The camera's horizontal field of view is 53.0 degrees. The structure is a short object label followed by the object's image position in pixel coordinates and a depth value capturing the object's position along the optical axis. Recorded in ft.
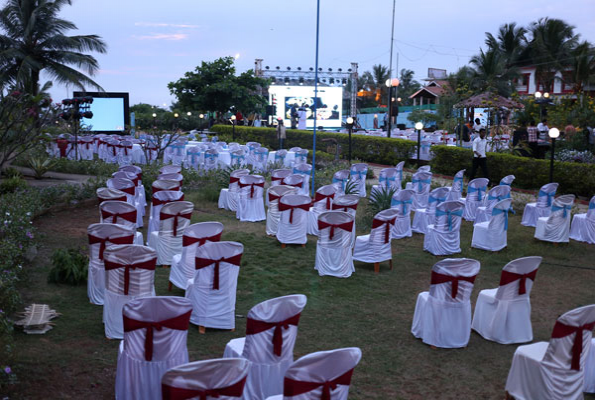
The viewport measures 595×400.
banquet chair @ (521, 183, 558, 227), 39.01
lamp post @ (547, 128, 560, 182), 39.99
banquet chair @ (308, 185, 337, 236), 36.40
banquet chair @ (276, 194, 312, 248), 33.50
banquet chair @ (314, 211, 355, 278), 28.55
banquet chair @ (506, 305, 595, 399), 15.58
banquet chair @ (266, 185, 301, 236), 35.76
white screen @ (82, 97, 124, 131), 86.74
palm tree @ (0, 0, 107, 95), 85.51
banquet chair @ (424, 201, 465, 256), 32.81
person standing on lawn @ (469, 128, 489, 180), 51.84
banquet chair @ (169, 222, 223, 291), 24.32
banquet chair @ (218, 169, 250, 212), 43.62
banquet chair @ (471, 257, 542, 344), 20.99
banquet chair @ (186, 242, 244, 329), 20.94
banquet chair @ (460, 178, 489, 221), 41.27
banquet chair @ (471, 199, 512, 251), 33.81
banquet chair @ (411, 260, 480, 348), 20.66
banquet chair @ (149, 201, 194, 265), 28.04
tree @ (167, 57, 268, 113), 119.03
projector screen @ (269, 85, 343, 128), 132.87
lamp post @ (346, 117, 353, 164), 65.00
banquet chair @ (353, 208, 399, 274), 29.63
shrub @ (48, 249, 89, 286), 25.44
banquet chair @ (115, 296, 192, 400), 15.24
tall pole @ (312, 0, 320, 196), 42.78
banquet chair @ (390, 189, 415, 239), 35.35
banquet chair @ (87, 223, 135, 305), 23.36
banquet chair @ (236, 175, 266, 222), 40.60
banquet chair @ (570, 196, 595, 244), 36.68
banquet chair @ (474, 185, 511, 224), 38.50
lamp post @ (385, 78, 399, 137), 76.59
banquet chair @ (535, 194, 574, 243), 35.45
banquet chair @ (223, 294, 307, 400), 15.47
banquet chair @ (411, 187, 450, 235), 35.29
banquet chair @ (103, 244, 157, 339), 20.07
